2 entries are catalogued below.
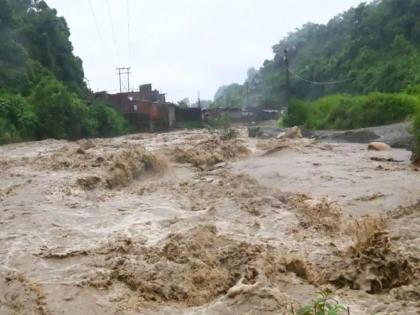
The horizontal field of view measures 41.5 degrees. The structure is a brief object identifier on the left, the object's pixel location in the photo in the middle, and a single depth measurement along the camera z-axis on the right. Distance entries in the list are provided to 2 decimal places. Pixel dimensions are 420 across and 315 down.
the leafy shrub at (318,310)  3.39
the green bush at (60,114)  27.97
